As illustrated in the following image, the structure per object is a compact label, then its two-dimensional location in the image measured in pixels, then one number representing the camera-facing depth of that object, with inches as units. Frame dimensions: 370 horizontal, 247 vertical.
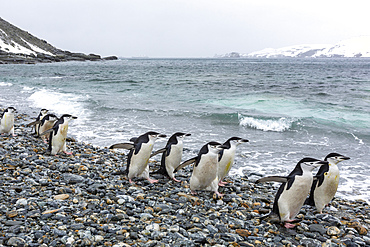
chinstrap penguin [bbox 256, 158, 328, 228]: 175.8
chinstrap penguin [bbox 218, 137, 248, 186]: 225.8
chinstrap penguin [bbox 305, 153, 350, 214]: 196.5
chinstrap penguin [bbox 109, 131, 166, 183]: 226.1
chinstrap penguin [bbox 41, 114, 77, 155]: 279.1
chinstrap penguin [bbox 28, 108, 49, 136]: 339.6
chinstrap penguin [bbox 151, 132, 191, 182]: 238.1
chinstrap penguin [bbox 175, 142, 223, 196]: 207.9
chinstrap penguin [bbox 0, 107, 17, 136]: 347.3
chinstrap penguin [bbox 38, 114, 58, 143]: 329.4
